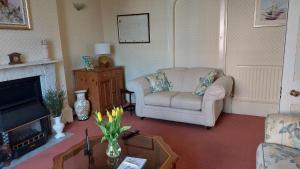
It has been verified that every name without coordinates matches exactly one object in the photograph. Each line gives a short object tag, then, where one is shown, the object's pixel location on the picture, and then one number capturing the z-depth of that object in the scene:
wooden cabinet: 4.05
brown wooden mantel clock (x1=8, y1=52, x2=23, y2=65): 2.91
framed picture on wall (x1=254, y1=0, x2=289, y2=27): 3.42
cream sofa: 3.25
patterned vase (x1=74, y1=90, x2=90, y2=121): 3.94
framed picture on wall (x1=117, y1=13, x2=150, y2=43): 4.51
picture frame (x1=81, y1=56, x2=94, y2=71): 4.21
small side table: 4.38
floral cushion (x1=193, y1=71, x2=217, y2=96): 3.53
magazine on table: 1.73
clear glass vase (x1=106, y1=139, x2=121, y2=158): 1.88
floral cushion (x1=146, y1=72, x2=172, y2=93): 3.91
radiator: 3.63
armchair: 1.57
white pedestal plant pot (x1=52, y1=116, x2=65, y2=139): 3.30
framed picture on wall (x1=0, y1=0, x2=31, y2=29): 2.85
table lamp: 4.40
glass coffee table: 1.78
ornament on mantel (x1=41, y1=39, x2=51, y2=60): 3.29
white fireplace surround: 2.85
